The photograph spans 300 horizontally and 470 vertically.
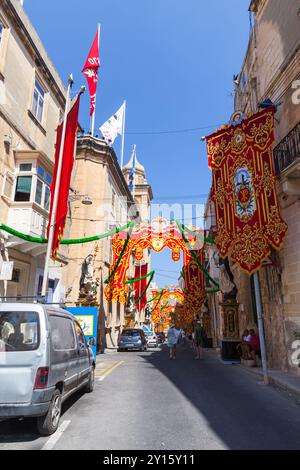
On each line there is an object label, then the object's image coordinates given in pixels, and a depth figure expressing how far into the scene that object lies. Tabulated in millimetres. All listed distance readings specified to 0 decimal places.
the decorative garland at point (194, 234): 15909
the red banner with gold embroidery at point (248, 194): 10367
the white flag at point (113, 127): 25016
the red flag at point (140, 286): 34812
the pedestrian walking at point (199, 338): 16767
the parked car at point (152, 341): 29570
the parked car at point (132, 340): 21891
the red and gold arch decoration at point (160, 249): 19406
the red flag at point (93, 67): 16395
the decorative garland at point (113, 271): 16609
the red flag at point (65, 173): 12039
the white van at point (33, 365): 4449
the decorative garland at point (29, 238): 11052
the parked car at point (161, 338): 43888
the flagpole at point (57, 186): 10809
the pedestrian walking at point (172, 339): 16609
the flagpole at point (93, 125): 21397
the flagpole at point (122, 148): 29625
